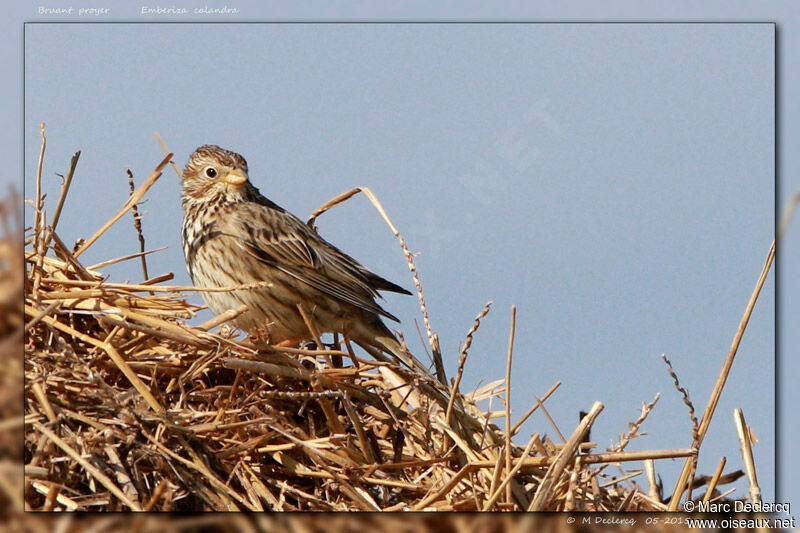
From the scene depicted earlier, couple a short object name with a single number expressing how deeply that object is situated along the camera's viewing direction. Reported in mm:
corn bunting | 8156
